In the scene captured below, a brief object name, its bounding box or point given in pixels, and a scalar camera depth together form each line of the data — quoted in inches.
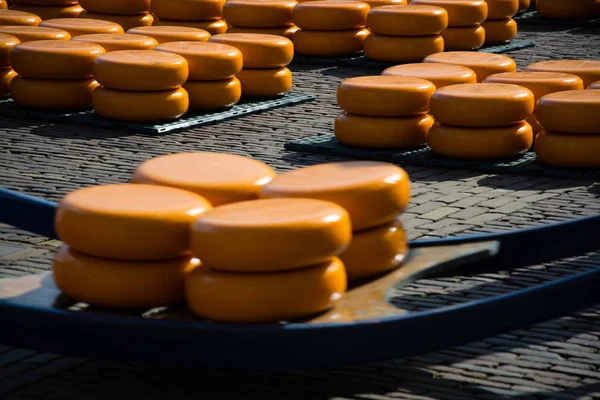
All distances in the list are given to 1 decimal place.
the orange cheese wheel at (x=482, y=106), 487.2
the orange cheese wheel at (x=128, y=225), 251.9
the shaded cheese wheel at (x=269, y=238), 239.5
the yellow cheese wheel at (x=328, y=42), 766.7
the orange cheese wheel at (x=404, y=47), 735.3
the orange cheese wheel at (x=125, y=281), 256.8
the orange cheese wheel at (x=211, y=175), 280.7
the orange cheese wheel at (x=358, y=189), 270.8
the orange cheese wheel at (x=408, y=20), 727.1
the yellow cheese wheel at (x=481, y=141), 494.2
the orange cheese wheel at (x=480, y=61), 571.5
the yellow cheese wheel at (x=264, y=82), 635.8
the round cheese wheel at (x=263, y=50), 628.0
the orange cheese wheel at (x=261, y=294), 243.6
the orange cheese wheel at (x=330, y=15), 751.2
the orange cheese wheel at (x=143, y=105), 569.1
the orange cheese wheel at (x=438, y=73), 537.7
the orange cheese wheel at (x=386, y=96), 506.8
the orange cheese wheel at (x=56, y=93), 597.6
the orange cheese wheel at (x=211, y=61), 590.8
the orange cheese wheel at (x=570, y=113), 473.9
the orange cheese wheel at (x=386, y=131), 513.5
